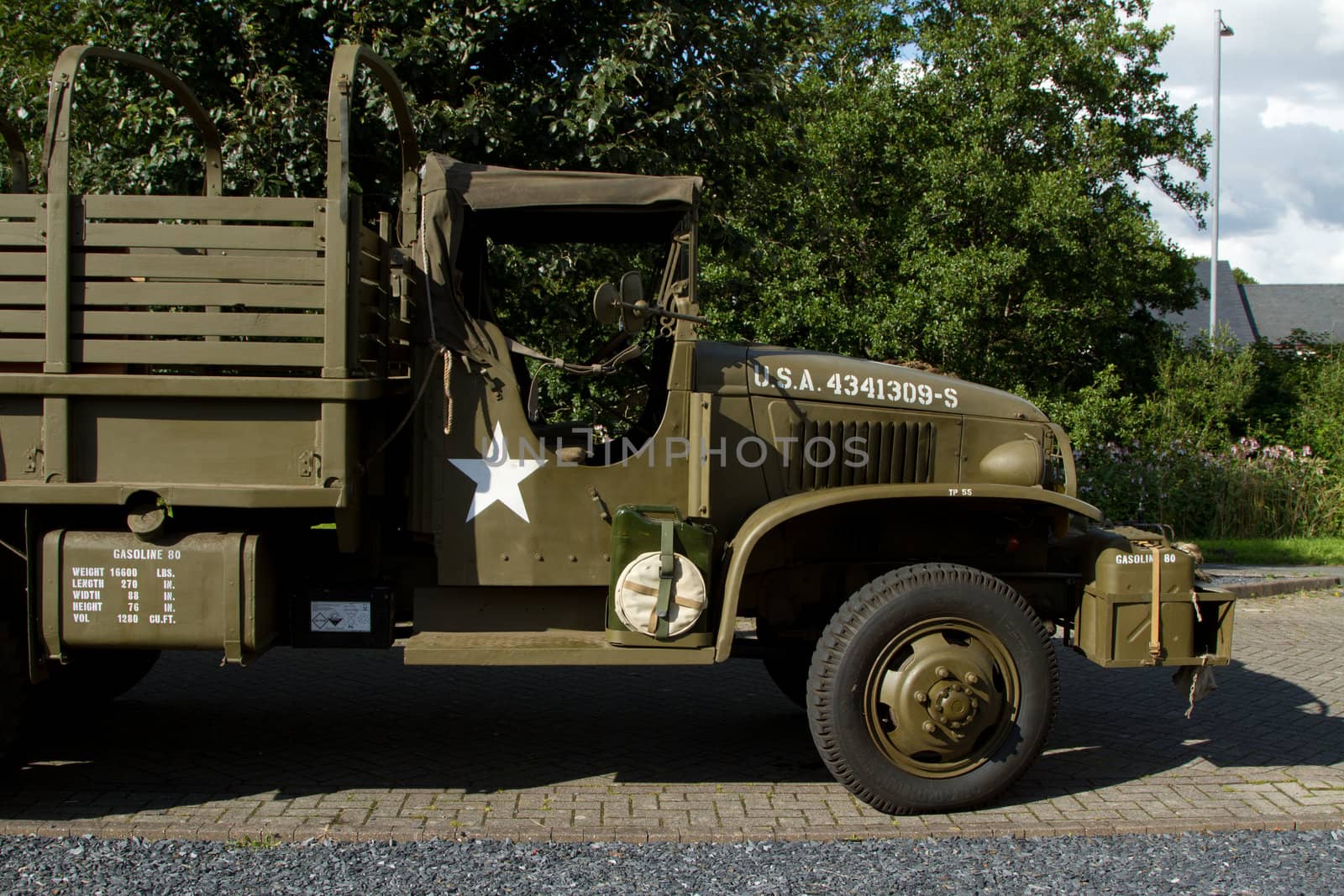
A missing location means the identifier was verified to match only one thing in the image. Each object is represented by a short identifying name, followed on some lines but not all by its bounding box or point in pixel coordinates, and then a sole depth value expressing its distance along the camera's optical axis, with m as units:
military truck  4.20
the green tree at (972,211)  14.67
